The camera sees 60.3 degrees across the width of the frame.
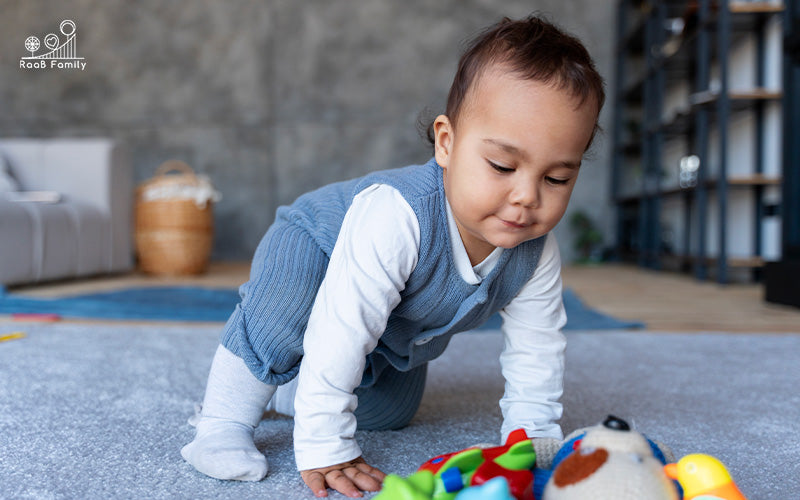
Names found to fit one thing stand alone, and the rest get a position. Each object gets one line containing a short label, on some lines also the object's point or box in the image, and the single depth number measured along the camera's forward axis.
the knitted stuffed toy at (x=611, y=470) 0.46
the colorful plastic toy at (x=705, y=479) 0.49
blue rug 1.85
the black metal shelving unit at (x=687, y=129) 2.90
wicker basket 3.30
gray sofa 2.64
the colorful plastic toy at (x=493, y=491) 0.44
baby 0.64
